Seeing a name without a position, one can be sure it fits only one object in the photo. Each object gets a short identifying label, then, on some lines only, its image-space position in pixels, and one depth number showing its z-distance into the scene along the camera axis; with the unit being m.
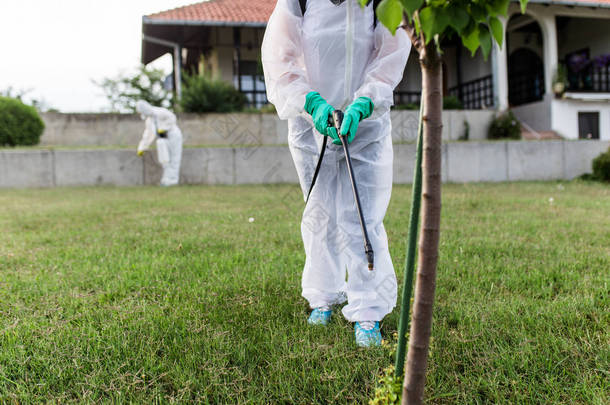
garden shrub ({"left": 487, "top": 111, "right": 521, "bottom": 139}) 12.17
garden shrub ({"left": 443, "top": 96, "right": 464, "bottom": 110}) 13.06
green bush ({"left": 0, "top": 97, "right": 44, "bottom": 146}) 10.79
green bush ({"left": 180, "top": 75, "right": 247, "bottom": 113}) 12.03
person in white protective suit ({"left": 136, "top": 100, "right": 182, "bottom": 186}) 9.57
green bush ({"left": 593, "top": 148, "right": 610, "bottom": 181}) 8.82
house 13.01
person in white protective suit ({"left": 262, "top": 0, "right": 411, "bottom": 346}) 1.93
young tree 0.87
